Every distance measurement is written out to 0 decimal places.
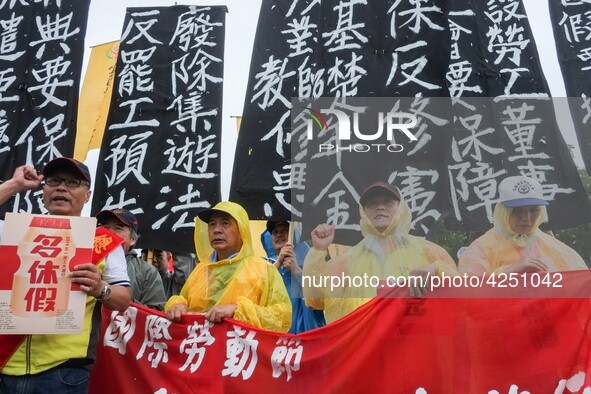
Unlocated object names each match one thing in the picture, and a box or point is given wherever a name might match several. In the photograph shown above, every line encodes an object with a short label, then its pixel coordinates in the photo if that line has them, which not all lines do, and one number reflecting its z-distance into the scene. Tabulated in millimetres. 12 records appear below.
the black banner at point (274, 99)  4926
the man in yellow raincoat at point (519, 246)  3465
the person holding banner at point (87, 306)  2291
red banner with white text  2865
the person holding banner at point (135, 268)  3918
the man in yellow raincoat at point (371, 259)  3414
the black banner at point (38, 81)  5172
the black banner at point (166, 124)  5004
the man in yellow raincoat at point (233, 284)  3066
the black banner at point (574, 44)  5379
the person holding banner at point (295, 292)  3793
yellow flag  6849
